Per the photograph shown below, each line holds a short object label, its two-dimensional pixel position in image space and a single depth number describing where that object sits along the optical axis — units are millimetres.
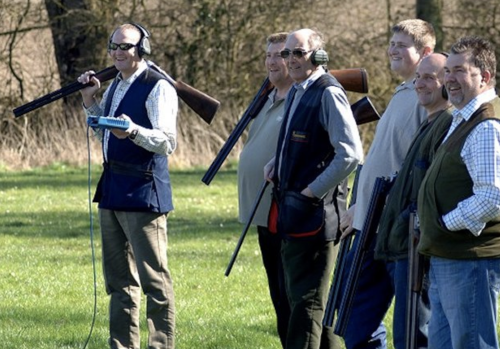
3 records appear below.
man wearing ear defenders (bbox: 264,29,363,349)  10752
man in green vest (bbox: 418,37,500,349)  8546
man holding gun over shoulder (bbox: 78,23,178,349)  11904
